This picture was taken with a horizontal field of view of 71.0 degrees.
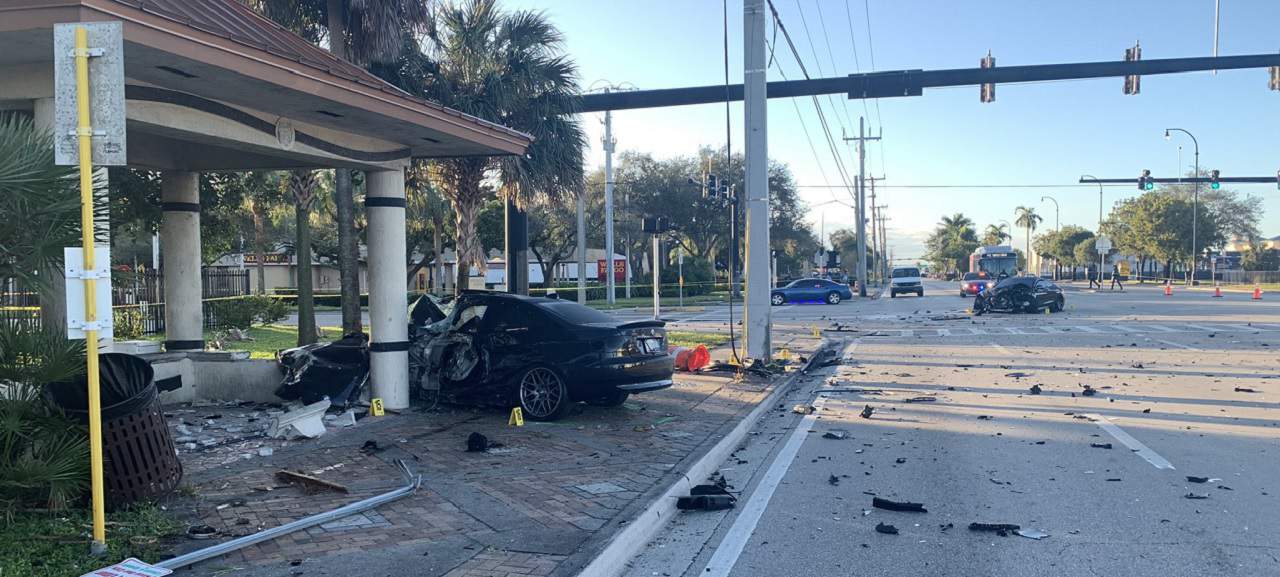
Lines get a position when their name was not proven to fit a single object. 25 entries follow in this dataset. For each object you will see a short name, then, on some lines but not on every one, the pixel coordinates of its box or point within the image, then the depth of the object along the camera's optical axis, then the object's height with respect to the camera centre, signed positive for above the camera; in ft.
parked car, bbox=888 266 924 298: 169.58 -3.58
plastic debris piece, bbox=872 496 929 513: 21.88 -5.99
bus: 178.40 +0.23
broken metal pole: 16.78 -5.50
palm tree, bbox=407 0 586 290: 62.80 +12.45
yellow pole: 15.90 +0.90
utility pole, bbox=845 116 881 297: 180.04 +13.34
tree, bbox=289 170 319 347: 55.31 +1.01
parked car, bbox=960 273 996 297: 155.22 -3.65
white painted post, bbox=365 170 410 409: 35.73 -0.63
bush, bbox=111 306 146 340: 68.64 -4.00
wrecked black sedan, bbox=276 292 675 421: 33.27 -3.55
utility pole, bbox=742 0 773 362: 50.08 +4.68
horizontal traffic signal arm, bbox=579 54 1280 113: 52.49 +10.92
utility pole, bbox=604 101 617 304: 136.26 +13.28
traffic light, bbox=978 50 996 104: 63.52 +11.98
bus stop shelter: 21.25 +5.09
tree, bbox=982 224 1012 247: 545.19 +16.02
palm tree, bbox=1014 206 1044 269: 508.53 +24.91
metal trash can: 18.92 -3.44
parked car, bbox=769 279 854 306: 148.87 -4.48
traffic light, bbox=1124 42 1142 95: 58.39 +11.58
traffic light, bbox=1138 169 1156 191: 131.13 +11.61
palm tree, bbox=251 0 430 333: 50.01 +13.37
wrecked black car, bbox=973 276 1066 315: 106.32 -4.19
